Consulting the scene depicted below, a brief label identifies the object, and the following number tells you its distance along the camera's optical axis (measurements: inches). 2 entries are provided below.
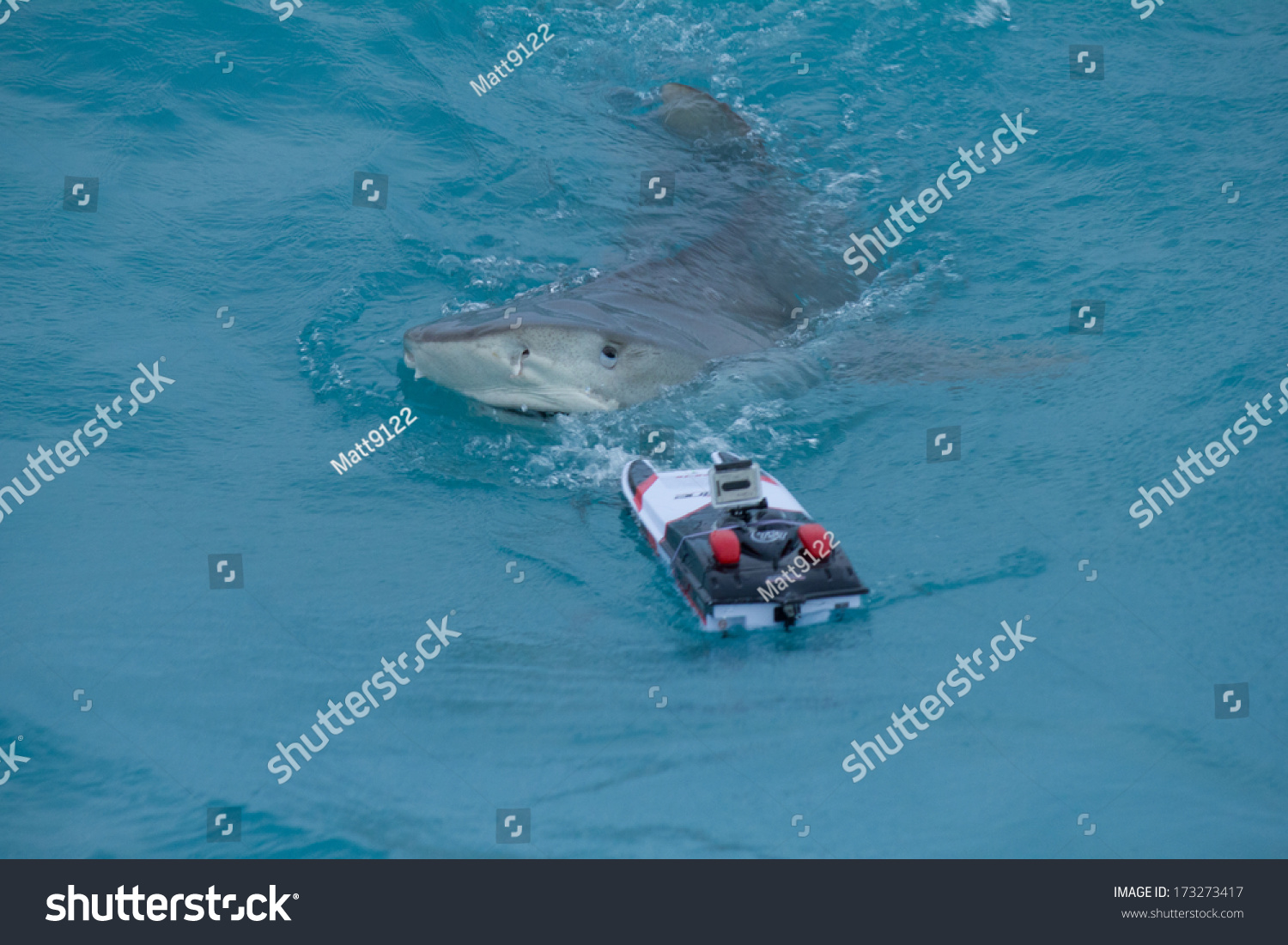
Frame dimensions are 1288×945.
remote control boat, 240.5
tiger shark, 286.4
